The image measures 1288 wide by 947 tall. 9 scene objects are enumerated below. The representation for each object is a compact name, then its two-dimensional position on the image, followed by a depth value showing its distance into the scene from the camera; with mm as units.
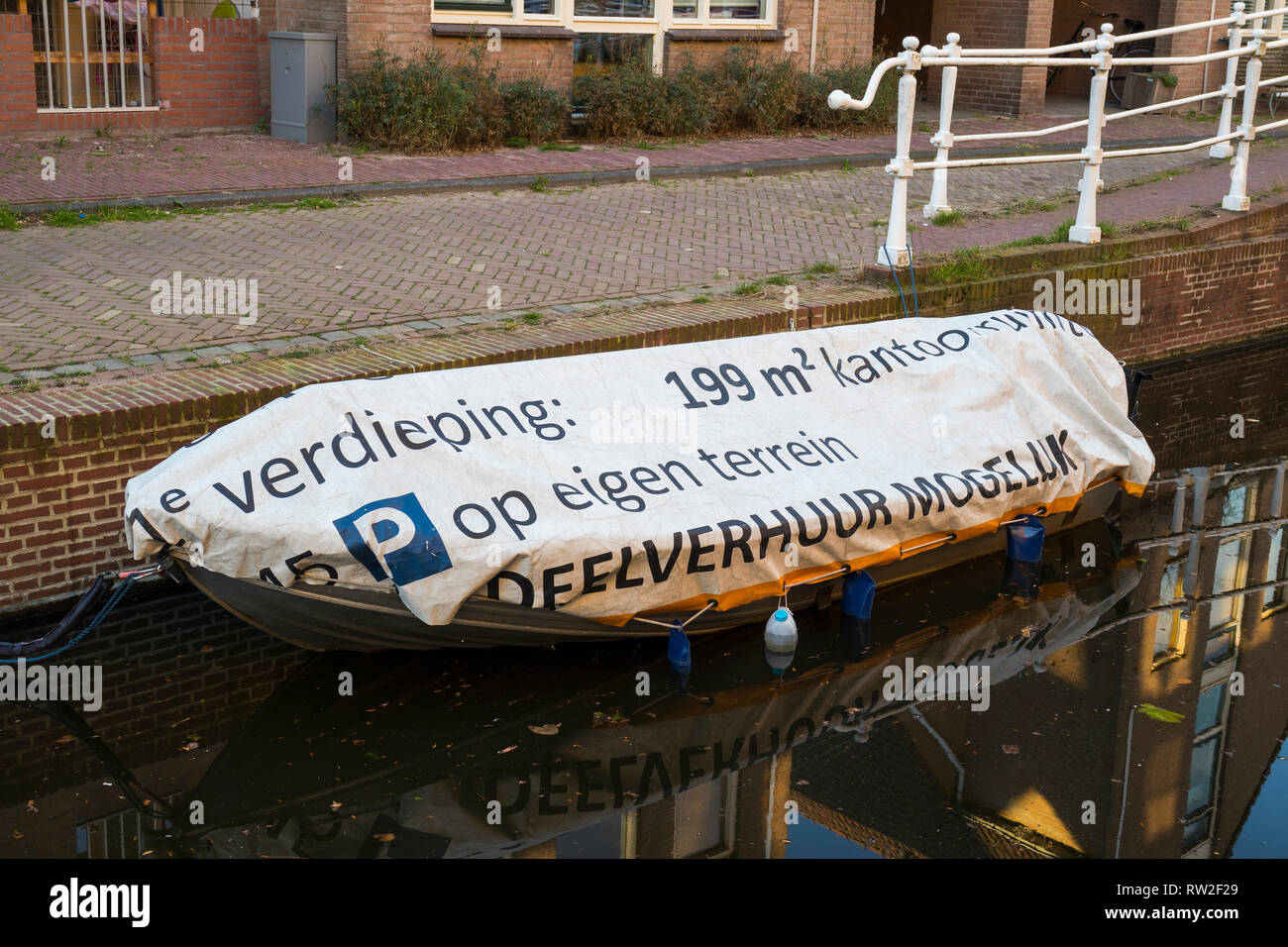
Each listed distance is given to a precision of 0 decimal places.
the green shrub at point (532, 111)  13609
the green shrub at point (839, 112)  15547
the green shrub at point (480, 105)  13234
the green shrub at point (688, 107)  14539
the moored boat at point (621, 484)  5441
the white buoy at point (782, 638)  6199
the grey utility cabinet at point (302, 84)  12875
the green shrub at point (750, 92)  15023
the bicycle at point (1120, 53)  20281
